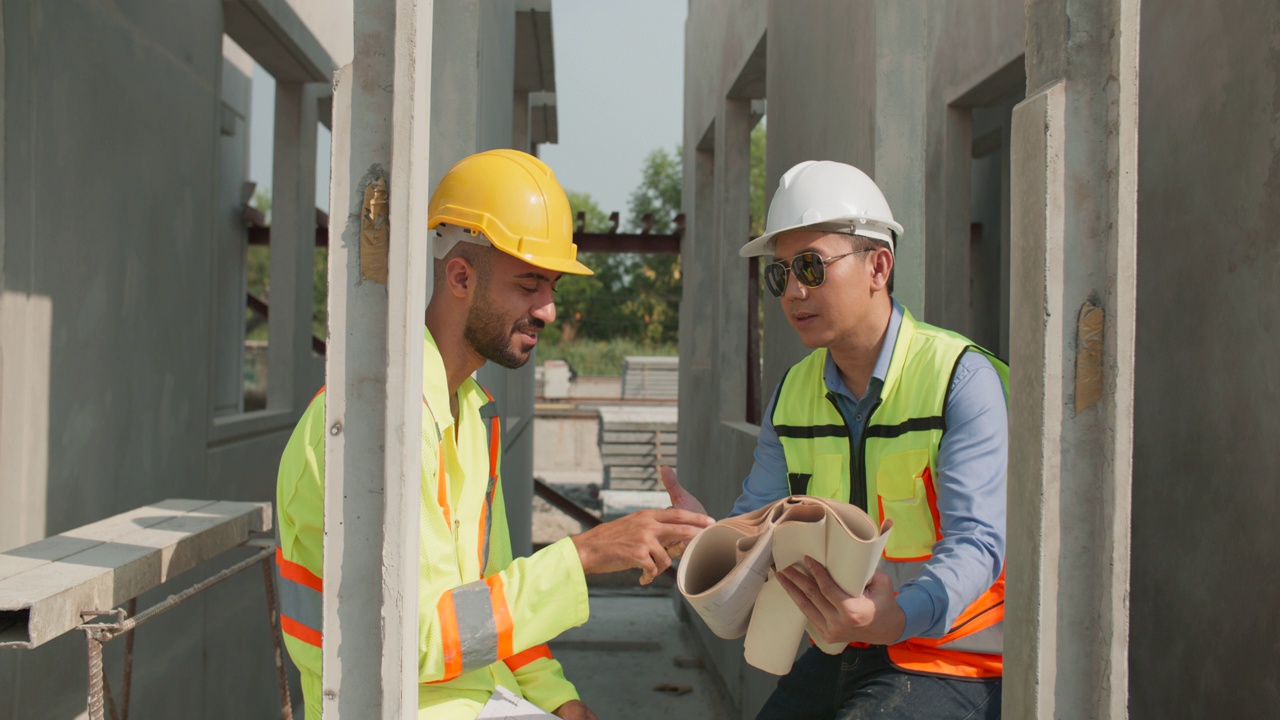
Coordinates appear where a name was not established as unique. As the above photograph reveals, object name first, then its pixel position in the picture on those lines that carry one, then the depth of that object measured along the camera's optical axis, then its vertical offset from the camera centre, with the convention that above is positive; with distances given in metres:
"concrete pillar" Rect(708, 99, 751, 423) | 8.53 +1.13
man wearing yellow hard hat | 2.12 -0.33
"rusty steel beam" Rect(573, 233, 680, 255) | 10.84 +1.40
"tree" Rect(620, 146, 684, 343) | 56.72 +4.14
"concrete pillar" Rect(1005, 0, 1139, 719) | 1.69 +0.02
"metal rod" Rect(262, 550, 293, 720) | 3.36 -0.97
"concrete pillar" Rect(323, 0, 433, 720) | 1.61 +0.00
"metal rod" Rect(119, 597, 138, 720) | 3.26 -1.05
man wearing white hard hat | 2.26 -0.22
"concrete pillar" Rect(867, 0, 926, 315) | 3.56 +0.88
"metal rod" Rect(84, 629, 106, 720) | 2.33 -0.74
